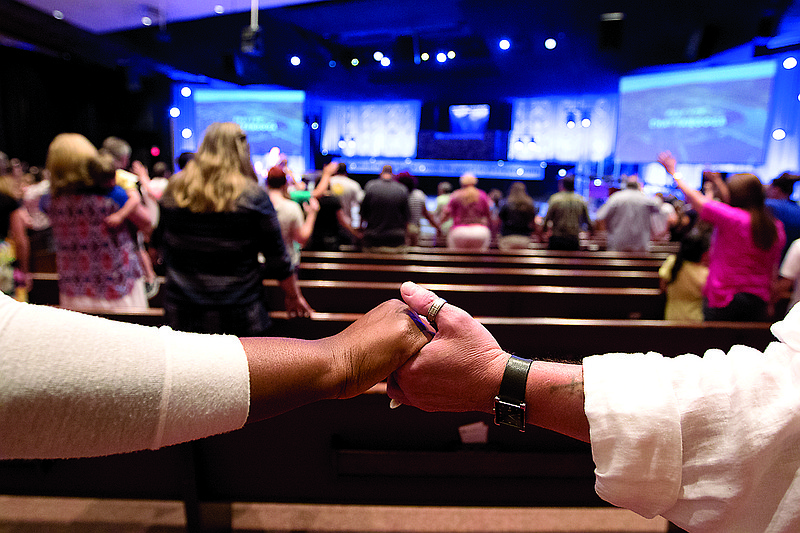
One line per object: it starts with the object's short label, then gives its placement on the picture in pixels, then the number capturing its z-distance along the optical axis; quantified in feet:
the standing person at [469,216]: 17.02
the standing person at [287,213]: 9.16
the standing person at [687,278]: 9.74
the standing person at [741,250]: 8.57
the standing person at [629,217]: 16.70
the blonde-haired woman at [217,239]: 5.82
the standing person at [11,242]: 8.23
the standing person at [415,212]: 20.03
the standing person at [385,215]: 15.15
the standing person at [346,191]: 17.88
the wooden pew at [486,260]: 14.10
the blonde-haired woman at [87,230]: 7.30
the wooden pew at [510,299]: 10.43
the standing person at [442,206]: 21.32
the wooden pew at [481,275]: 12.37
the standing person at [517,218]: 19.31
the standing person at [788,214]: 10.80
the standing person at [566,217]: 18.19
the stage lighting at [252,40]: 26.18
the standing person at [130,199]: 7.69
